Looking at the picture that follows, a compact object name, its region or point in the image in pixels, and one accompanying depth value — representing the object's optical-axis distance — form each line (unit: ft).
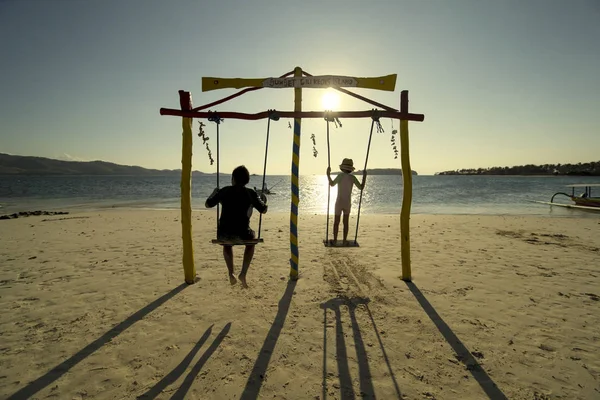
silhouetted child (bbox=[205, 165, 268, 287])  15.17
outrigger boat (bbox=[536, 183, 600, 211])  66.18
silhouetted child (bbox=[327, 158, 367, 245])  22.25
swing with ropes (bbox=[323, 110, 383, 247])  18.94
